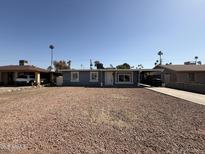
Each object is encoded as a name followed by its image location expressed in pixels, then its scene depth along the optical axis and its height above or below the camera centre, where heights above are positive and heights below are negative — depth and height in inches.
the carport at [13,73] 678.8 +27.7
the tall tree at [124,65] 1760.2 +181.9
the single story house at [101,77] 698.4 +0.3
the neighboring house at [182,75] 610.4 +10.4
